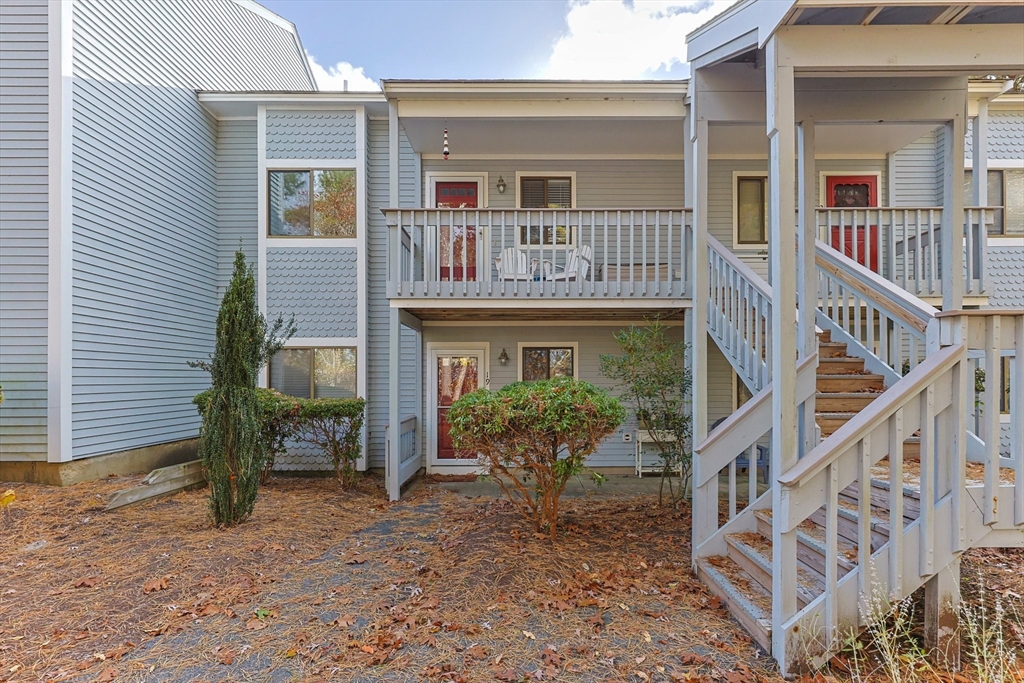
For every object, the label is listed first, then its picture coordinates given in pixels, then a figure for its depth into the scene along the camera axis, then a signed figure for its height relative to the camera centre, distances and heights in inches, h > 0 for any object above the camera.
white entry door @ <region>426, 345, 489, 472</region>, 339.9 -22.1
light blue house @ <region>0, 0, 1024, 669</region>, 115.1 +54.8
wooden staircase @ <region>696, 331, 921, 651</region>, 119.5 -51.3
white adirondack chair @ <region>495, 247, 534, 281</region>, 268.7 +44.4
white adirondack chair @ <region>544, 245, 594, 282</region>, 261.6 +43.4
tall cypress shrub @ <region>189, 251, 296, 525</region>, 197.9 -25.8
